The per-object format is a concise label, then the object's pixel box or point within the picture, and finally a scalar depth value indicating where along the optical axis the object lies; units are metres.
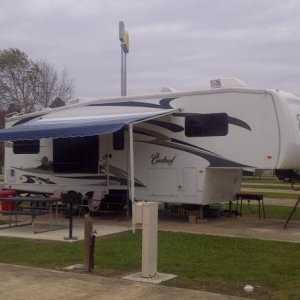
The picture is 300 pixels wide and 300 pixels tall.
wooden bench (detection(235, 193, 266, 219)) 14.91
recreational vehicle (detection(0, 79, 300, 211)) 12.66
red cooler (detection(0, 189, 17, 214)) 15.88
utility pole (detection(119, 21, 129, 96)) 28.05
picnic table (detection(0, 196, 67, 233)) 12.13
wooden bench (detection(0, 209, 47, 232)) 11.98
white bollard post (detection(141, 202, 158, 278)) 7.41
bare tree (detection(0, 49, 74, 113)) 49.47
